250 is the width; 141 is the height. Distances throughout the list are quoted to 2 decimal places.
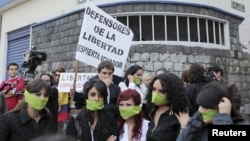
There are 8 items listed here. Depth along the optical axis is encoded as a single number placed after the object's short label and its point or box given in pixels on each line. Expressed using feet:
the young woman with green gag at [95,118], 9.14
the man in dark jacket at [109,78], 12.14
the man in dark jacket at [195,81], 13.01
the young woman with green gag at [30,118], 8.05
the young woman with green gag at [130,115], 9.10
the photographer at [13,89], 16.70
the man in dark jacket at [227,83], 14.01
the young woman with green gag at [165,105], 8.21
